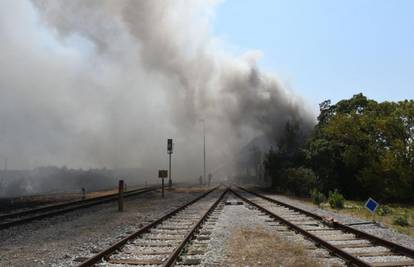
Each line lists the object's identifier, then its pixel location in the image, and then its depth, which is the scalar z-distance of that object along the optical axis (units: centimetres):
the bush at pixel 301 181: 3622
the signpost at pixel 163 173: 3080
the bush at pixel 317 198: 2288
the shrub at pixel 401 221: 1349
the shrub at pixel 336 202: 2030
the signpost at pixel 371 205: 1389
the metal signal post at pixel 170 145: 3766
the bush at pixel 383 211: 1682
